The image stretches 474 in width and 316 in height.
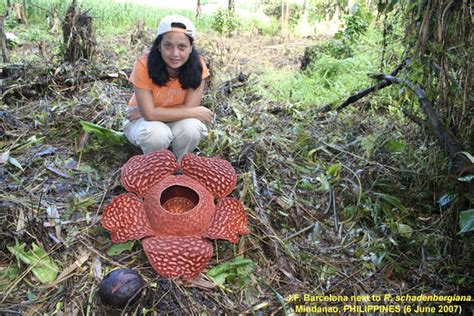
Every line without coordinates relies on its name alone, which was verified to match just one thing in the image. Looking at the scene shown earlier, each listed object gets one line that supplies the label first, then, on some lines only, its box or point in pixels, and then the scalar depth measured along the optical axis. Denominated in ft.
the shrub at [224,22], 25.41
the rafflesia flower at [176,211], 6.08
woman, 7.74
